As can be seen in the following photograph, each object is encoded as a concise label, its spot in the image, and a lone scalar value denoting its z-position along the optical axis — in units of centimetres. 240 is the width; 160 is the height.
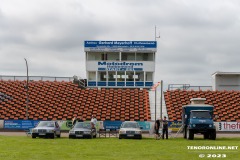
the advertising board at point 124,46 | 6669
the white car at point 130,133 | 3569
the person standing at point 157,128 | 3595
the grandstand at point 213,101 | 5538
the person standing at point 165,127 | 3591
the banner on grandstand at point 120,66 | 6675
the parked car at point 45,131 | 3550
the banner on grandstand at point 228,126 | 5012
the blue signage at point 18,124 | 5022
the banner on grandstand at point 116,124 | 4981
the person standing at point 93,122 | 3778
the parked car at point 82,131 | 3547
